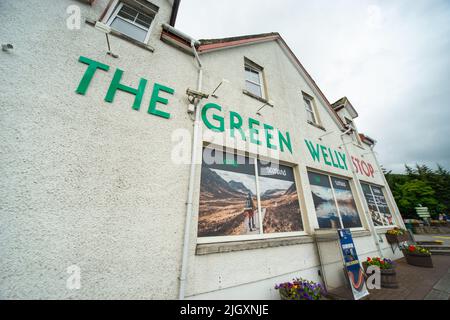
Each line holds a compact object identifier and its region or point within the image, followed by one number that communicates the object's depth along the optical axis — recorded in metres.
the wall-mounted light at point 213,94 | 4.22
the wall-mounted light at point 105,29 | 3.24
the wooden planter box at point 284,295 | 2.90
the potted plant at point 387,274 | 4.12
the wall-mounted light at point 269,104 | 5.27
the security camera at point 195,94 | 3.64
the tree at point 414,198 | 22.92
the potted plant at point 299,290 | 2.83
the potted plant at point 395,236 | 6.69
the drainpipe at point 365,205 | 6.14
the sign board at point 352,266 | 3.66
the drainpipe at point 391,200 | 8.39
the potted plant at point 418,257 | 5.58
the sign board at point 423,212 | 16.14
